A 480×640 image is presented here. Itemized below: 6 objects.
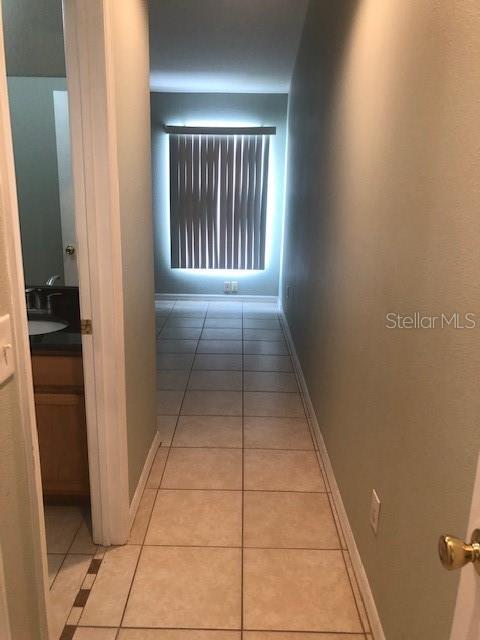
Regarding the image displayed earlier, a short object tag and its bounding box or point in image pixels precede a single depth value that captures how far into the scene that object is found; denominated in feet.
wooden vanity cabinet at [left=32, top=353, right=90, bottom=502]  6.29
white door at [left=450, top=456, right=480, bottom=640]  2.22
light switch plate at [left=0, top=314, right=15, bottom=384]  2.99
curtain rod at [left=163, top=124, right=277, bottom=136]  18.49
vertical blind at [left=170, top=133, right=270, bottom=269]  18.81
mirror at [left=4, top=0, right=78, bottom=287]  7.57
